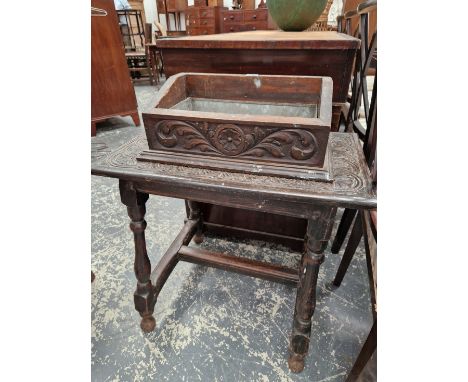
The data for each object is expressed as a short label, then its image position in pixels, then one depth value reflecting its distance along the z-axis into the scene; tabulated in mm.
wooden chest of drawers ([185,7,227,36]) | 3742
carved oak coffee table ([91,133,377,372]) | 536
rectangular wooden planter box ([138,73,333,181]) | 549
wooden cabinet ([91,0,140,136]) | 2217
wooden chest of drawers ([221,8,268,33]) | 3204
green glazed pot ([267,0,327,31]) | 1175
